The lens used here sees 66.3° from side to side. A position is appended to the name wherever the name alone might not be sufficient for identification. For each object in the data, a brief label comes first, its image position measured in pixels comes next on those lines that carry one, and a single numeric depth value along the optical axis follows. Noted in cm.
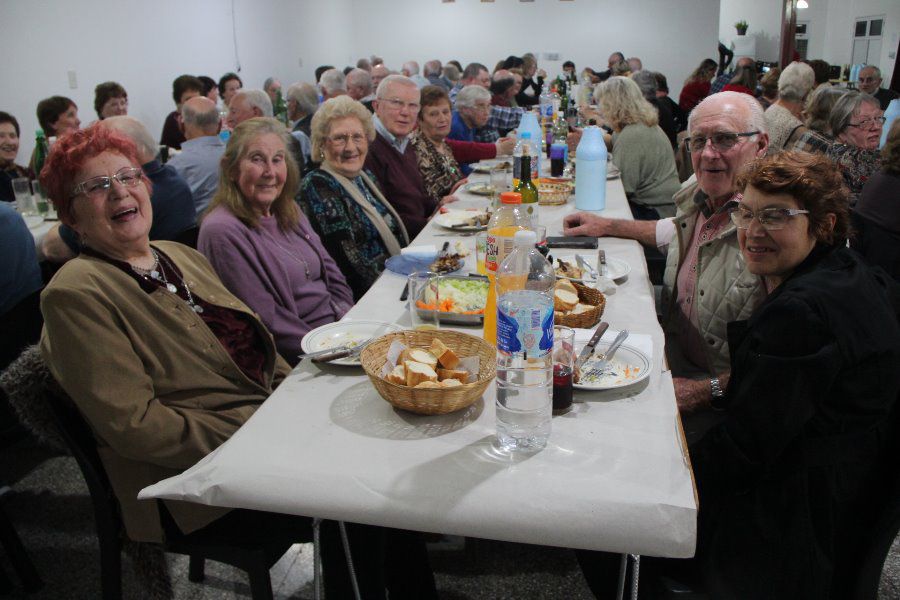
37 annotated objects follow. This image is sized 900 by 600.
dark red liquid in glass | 125
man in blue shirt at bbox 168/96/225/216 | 374
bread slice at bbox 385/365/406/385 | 122
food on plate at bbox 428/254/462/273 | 206
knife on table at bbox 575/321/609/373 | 142
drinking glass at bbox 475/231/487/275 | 205
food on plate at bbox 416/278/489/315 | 167
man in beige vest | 183
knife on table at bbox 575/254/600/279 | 196
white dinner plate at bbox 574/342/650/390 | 133
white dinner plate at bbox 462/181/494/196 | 347
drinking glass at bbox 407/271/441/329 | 165
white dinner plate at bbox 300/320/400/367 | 159
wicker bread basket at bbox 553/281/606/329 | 160
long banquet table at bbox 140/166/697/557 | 100
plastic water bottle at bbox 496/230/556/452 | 110
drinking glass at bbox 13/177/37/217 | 342
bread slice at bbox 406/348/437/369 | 126
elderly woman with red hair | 132
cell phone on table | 231
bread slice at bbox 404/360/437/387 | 121
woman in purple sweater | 197
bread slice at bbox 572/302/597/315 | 162
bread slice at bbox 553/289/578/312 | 163
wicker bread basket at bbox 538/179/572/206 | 306
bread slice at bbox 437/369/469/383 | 125
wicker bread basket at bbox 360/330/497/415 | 119
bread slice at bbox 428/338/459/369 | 127
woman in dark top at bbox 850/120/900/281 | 272
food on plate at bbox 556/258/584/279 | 188
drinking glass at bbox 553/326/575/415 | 125
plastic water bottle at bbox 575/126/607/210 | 287
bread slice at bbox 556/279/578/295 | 169
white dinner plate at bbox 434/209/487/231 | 269
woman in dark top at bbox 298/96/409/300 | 265
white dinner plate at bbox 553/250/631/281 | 199
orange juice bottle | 152
